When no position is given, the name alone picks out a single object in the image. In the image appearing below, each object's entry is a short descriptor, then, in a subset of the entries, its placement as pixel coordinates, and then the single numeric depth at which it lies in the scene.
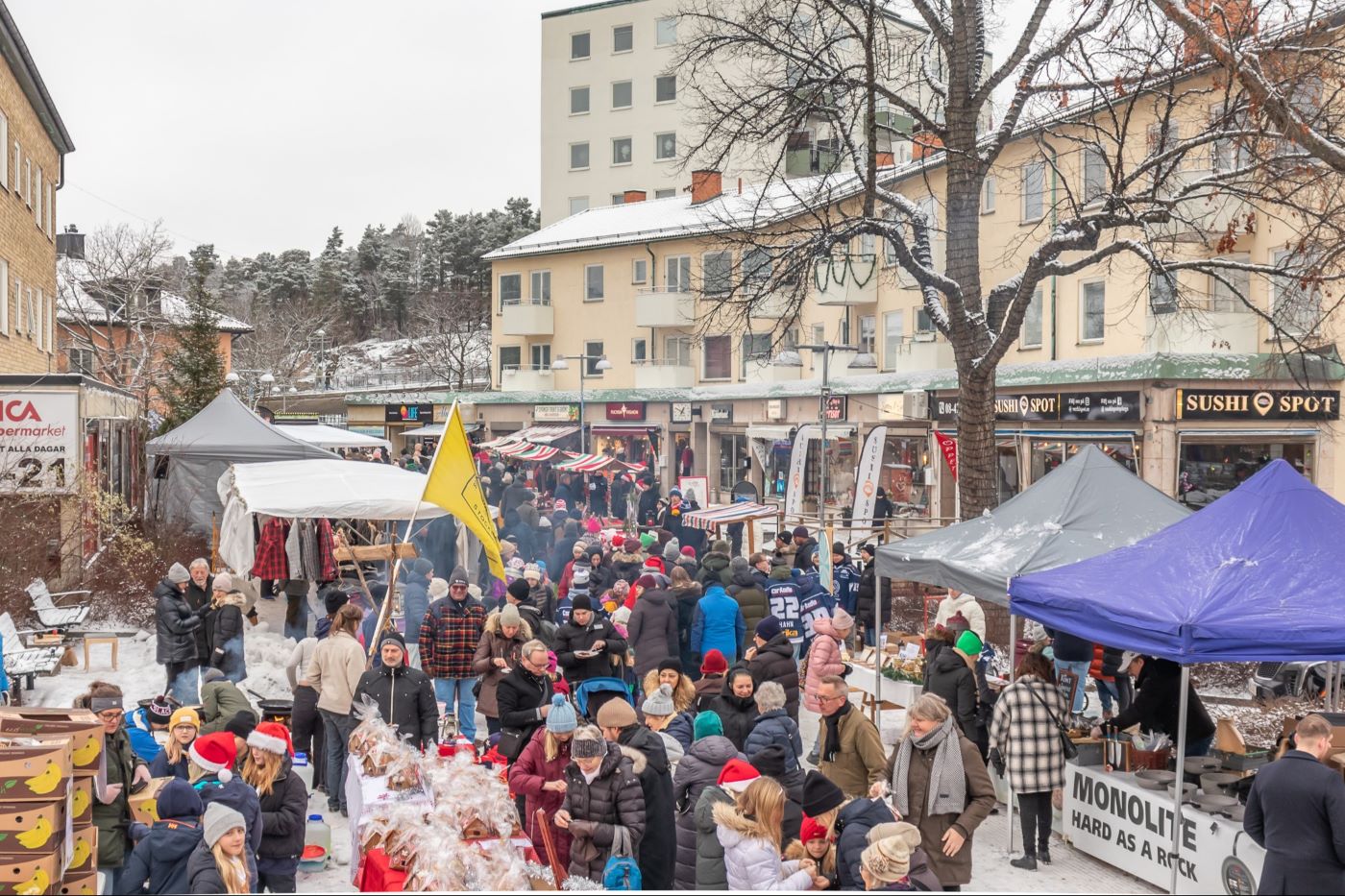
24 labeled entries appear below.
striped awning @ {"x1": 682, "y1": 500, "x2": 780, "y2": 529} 19.57
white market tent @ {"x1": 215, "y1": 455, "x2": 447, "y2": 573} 13.70
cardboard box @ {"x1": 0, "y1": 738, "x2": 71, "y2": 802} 5.41
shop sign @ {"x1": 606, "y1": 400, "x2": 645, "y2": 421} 46.22
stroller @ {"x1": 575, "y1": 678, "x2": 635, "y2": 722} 8.88
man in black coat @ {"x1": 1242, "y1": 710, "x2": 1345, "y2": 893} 6.53
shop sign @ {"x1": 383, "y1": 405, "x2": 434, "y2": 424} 52.83
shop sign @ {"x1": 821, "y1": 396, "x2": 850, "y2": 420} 35.66
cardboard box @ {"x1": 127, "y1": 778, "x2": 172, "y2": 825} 7.19
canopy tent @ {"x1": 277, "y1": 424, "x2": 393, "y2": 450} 26.42
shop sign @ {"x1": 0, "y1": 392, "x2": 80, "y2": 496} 17.72
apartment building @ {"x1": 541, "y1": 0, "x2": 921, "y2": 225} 61.94
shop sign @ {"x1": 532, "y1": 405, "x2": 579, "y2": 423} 48.62
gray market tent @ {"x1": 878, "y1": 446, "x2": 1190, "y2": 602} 10.63
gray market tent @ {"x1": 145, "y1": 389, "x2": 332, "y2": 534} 18.80
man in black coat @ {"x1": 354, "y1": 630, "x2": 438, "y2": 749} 9.09
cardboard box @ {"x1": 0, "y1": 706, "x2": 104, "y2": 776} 5.97
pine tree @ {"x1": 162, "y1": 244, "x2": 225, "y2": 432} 30.03
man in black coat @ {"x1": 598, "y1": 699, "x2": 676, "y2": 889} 6.92
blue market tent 7.73
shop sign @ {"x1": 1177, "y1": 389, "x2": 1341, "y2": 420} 23.69
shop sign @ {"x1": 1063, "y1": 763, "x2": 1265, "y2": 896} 7.79
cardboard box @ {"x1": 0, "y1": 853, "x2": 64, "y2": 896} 5.32
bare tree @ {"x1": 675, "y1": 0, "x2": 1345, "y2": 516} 13.47
